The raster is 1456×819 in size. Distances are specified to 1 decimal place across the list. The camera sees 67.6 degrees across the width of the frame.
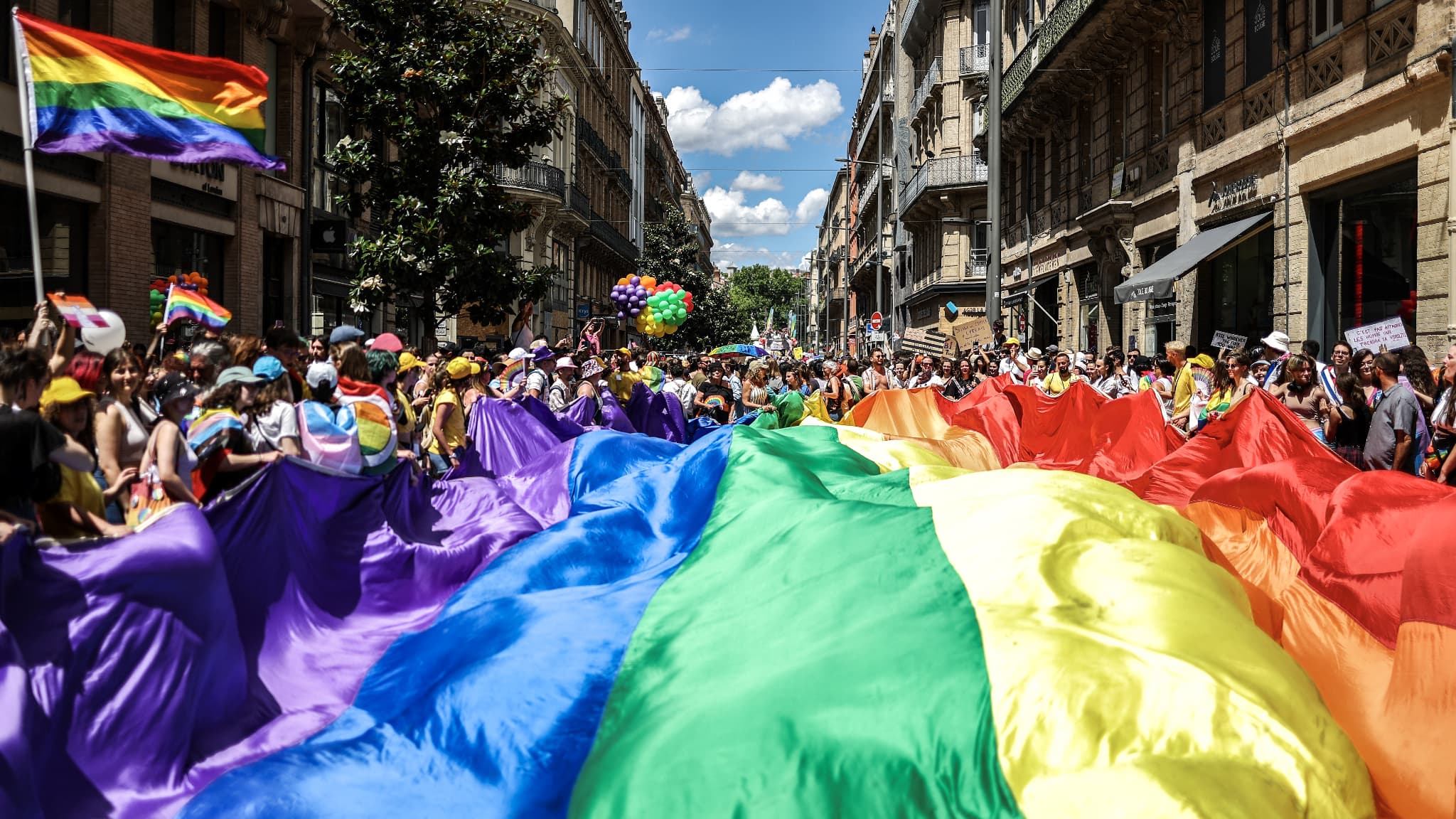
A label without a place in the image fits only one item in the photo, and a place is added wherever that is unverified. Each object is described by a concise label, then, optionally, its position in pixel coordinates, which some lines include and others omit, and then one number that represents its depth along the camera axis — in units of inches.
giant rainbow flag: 105.6
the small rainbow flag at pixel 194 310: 450.0
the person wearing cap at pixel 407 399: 313.7
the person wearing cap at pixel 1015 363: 677.3
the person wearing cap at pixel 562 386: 472.1
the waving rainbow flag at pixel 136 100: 300.5
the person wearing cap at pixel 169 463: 193.0
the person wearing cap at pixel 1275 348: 450.3
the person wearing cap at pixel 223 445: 220.7
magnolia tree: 603.8
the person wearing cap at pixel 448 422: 344.8
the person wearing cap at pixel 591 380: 492.1
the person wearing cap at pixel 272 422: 235.8
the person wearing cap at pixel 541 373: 450.0
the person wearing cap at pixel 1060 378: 573.3
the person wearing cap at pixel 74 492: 176.4
